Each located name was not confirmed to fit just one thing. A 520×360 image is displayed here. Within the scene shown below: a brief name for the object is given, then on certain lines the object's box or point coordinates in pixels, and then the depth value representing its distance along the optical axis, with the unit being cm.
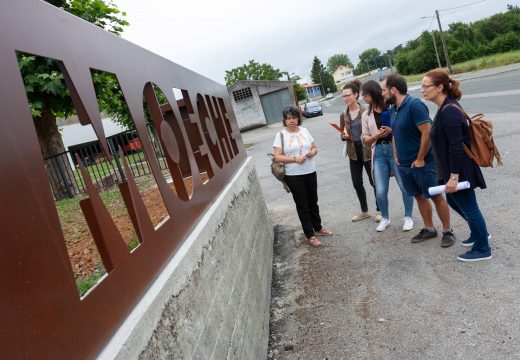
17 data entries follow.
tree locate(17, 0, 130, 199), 614
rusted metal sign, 121
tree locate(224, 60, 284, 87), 6128
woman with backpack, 359
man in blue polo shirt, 413
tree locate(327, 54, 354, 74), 18438
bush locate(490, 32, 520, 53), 5347
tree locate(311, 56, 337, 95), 10838
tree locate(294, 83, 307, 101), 5744
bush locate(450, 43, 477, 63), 5872
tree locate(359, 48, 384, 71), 15438
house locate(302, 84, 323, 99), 11394
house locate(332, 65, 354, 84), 17362
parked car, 3328
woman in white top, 518
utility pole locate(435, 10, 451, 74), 4519
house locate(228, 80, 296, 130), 3838
